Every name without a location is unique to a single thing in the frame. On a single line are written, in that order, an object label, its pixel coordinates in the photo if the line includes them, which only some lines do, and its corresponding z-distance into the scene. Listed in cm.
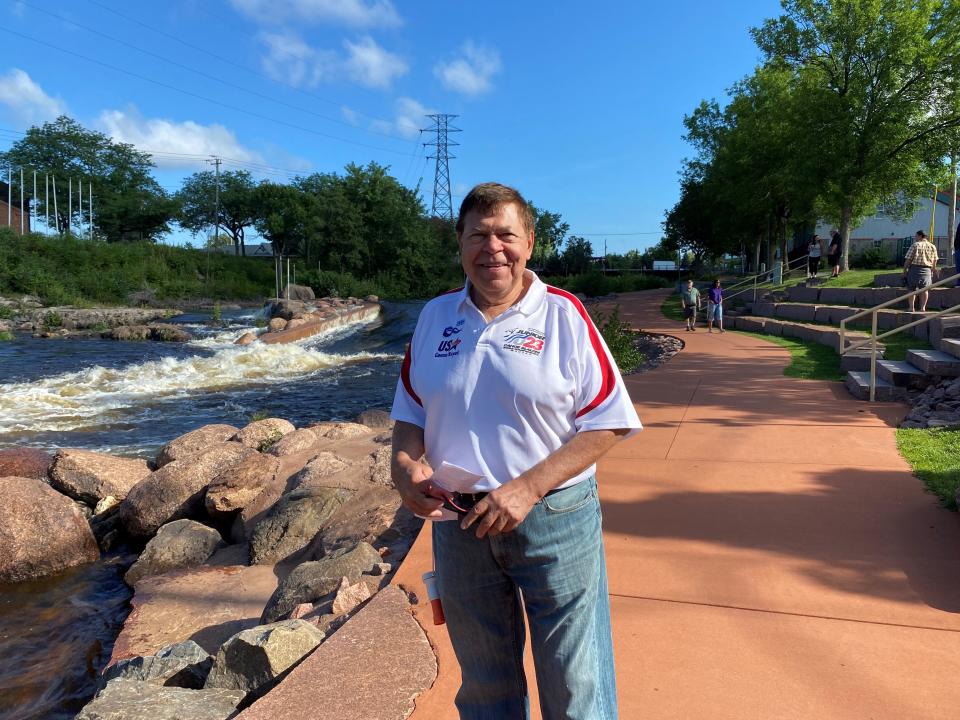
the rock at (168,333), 2364
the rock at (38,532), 586
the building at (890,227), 4088
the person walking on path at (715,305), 1870
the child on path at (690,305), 1938
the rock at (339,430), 855
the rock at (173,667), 342
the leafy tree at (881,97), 2009
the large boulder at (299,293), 3575
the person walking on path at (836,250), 2256
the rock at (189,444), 821
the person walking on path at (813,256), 2298
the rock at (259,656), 315
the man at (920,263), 1415
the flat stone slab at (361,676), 273
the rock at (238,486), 645
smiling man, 182
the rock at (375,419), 1005
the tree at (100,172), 6112
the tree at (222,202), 6419
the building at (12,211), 5662
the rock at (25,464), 800
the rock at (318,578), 421
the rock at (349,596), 382
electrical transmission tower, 6238
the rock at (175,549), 579
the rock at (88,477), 755
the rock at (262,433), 891
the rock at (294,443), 789
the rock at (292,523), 554
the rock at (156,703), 290
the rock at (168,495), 675
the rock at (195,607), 449
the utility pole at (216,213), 6253
